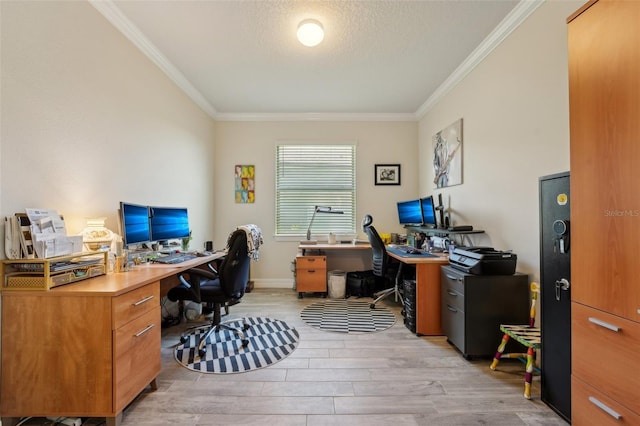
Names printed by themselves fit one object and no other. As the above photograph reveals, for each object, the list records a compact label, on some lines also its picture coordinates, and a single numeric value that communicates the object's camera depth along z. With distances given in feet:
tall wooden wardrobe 3.33
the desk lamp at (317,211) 13.35
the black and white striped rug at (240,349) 6.58
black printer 6.63
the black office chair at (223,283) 7.07
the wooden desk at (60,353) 4.36
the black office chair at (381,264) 10.33
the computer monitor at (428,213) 10.29
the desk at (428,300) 8.21
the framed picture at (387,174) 13.97
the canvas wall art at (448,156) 9.82
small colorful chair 5.41
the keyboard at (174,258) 7.31
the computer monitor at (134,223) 6.58
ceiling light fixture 6.98
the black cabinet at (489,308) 6.68
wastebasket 12.27
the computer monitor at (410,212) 11.10
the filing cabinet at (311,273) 12.16
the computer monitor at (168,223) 7.91
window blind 13.98
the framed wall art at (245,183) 13.80
